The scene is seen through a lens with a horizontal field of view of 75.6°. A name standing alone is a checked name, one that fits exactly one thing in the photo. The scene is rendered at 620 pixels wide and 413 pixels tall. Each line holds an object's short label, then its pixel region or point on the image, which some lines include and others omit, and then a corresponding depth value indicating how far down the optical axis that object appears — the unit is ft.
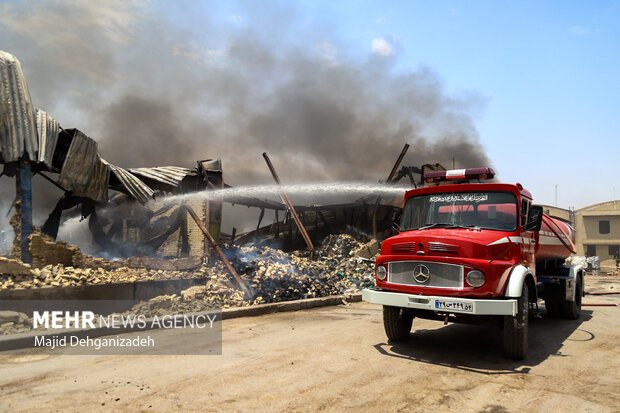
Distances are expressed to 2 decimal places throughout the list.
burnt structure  29.81
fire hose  32.63
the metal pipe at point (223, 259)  33.90
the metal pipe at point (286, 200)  47.01
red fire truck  16.33
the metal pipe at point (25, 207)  29.37
